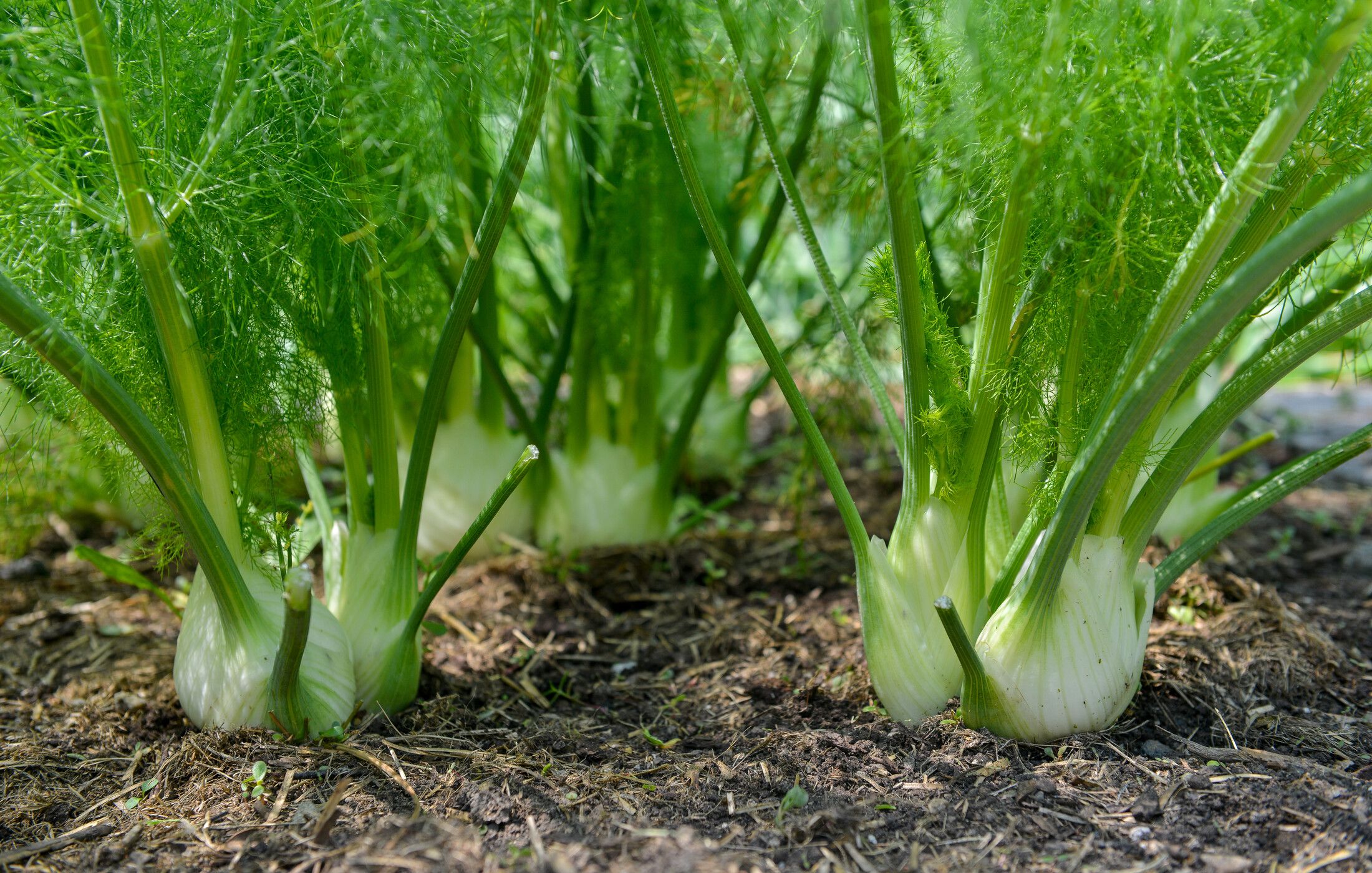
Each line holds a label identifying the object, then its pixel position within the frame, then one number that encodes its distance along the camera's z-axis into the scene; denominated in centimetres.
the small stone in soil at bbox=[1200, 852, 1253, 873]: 129
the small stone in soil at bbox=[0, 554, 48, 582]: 165
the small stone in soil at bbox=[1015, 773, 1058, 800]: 134
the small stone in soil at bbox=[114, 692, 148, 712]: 146
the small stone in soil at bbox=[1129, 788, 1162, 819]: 133
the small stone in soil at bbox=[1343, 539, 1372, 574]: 164
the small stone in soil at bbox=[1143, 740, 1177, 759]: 138
